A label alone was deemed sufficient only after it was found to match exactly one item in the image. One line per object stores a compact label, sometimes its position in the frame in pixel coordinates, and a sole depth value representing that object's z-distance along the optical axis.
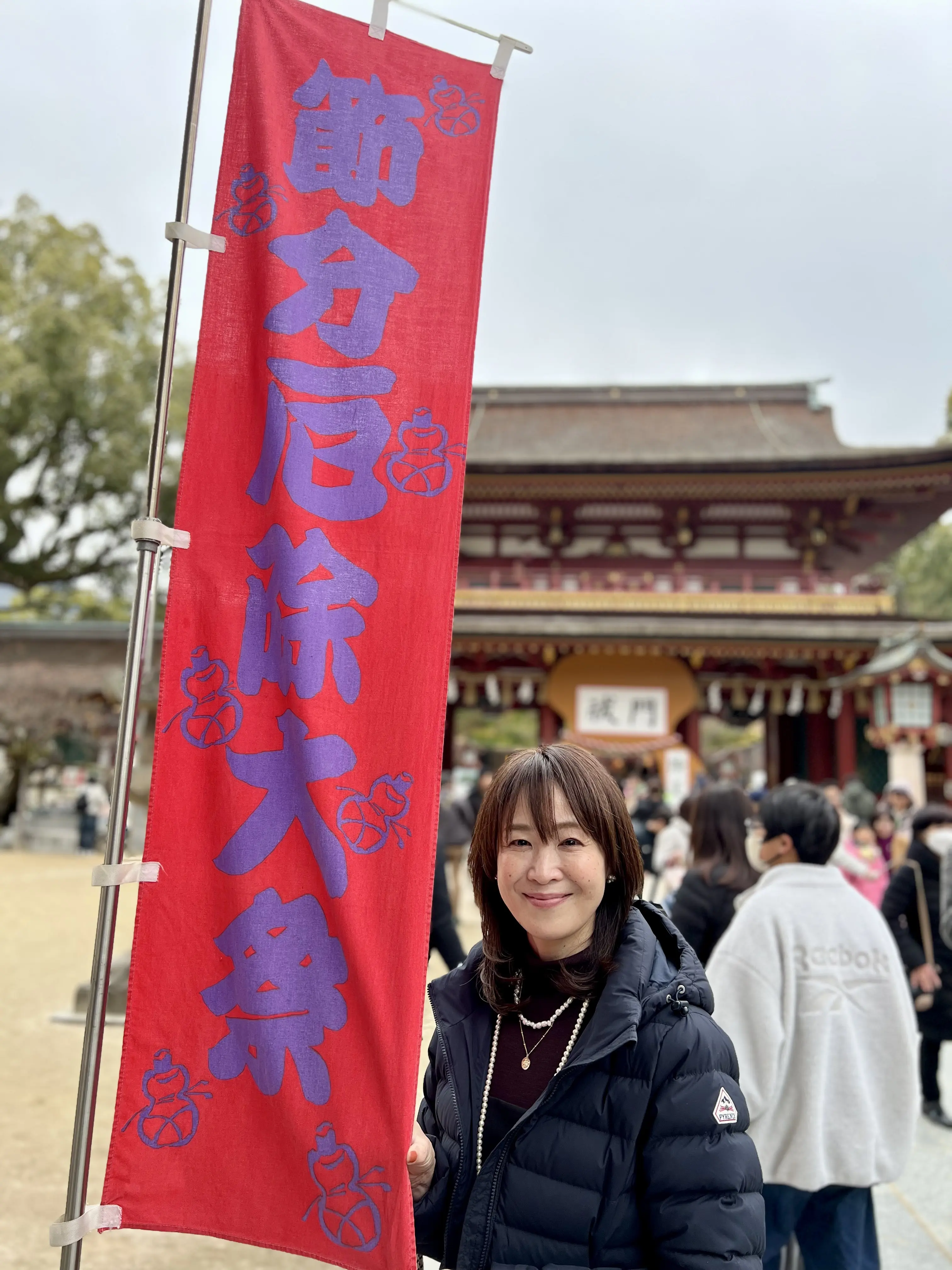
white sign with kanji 14.88
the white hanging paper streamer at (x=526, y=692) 15.58
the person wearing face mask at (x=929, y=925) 4.28
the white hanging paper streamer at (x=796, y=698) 15.53
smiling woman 1.32
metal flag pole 1.48
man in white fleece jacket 2.30
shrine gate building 14.79
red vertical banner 1.54
